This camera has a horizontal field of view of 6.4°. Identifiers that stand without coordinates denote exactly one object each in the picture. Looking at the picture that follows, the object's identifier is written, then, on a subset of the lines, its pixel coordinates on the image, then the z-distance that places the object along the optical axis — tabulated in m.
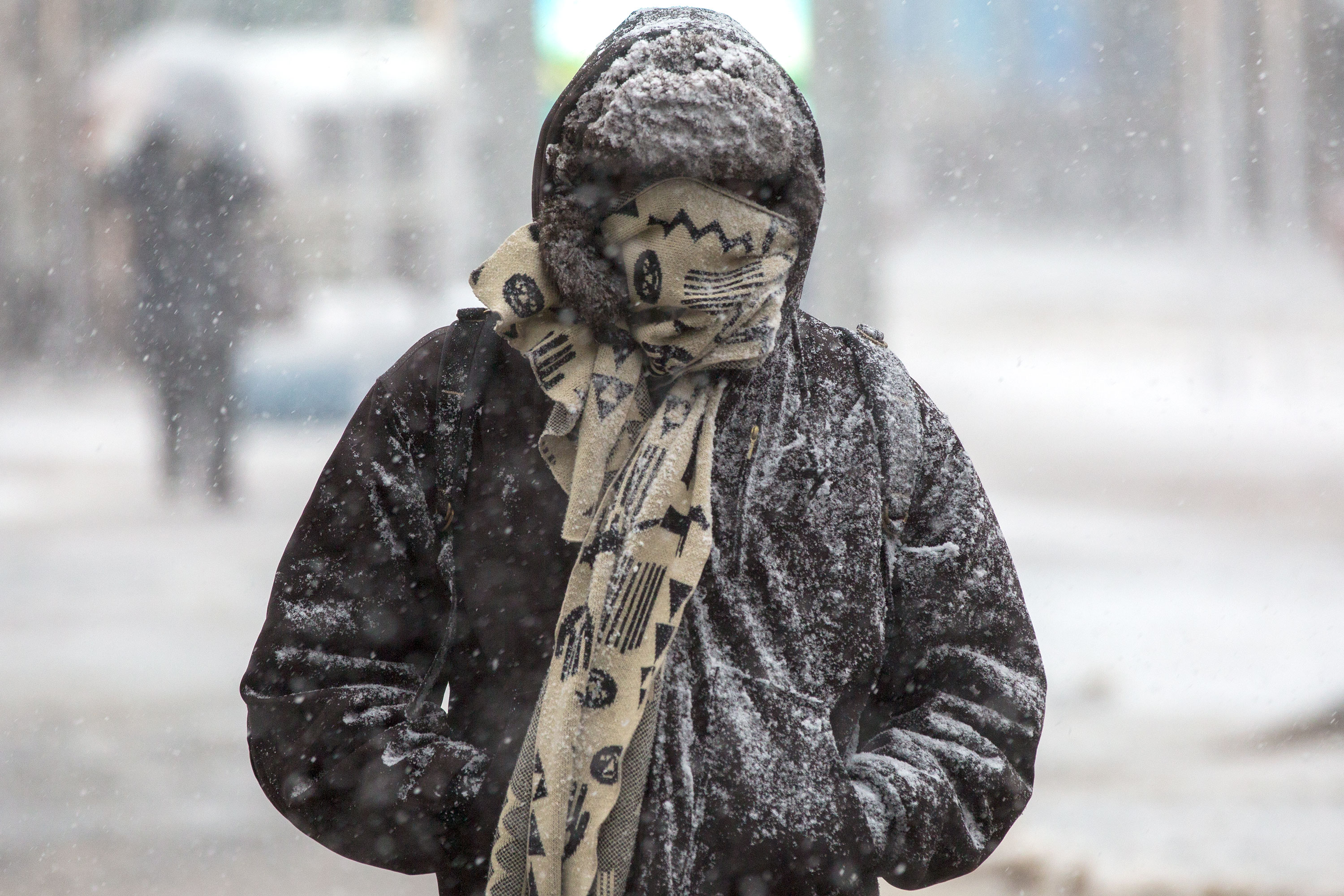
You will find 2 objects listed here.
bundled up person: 9.54
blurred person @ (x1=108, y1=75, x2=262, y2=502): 31.90
